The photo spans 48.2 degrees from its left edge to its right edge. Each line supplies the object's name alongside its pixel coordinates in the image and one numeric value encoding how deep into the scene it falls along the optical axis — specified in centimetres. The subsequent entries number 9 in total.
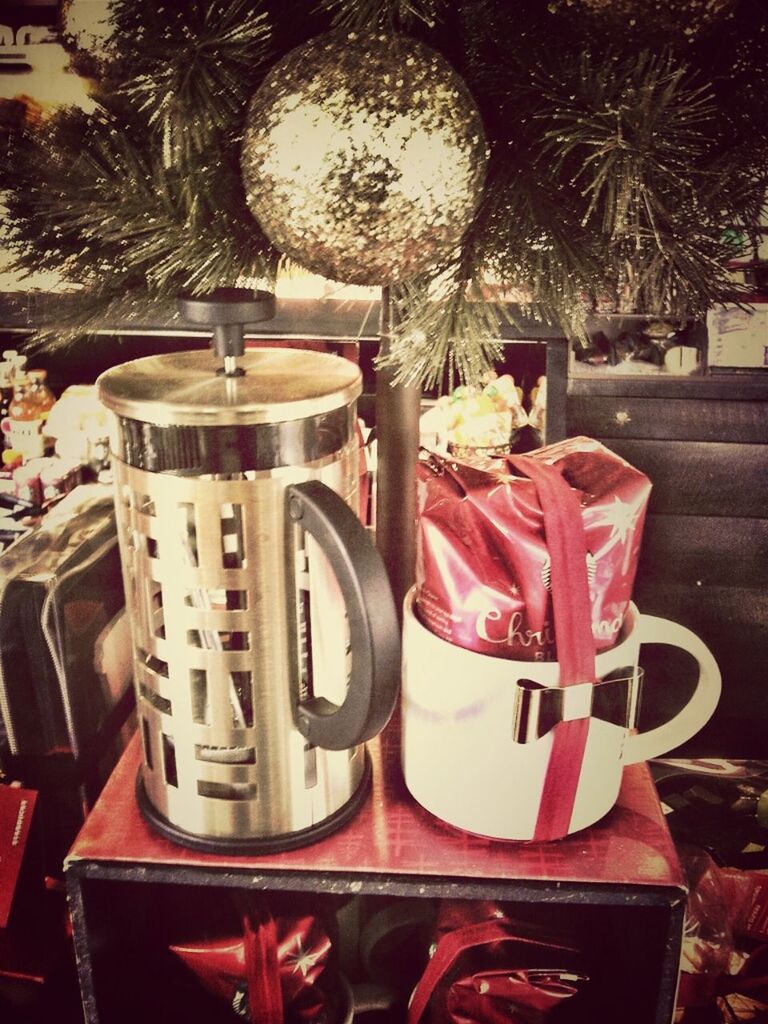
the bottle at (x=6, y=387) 166
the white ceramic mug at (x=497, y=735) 71
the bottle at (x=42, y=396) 166
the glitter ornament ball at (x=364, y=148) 62
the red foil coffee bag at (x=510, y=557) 70
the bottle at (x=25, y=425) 164
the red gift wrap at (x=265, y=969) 95
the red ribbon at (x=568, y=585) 68
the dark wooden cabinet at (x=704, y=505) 217
